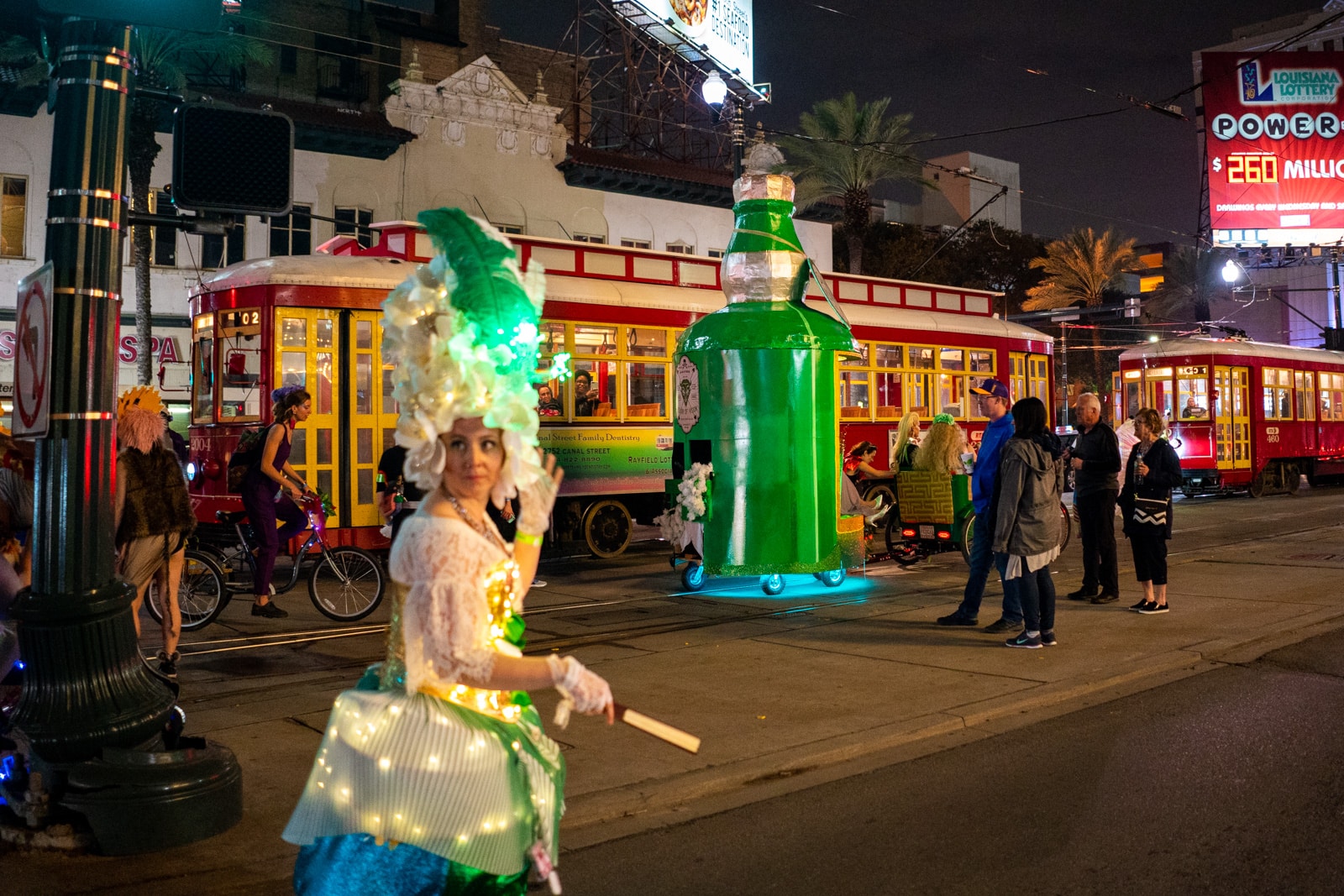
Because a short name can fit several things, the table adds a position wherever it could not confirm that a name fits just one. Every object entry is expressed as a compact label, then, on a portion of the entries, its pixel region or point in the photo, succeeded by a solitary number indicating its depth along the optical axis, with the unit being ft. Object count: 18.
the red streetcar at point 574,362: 40.63
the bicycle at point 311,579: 31.09
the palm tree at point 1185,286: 168.76
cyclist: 30.96
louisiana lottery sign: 115.65
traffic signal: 15.26
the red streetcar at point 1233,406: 85.76
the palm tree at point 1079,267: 154.92
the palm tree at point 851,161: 126.62
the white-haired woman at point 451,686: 8.59
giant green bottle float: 34.99
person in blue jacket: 29.25
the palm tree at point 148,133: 74.23
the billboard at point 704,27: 104.68
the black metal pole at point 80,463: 14.55
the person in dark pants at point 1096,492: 33.81
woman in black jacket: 32.17
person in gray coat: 26.96
